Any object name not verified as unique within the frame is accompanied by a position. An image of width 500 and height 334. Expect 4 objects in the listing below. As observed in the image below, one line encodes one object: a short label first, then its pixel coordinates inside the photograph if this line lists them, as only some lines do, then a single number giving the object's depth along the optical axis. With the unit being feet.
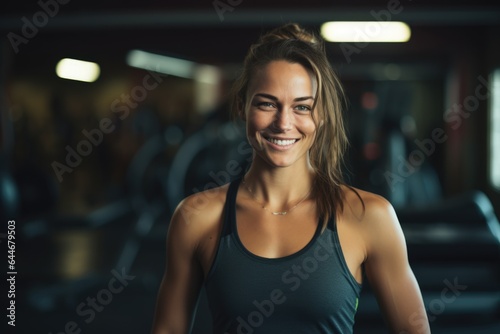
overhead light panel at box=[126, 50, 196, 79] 34.27
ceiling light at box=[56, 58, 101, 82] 33.61
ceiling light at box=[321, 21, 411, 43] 25.76
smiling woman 3.75
